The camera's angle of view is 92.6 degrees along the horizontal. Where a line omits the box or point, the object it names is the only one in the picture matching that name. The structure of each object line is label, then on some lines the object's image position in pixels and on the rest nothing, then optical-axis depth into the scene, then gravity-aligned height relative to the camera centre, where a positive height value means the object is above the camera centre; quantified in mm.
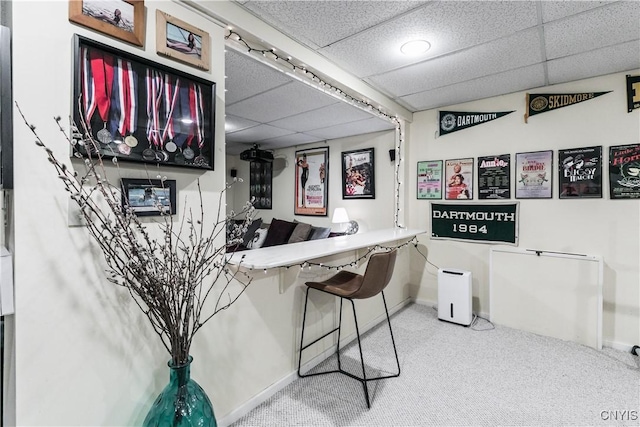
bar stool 1782 -494
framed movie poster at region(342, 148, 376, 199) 3998 +471
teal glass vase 1211 -794
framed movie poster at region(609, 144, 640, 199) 2434 +300
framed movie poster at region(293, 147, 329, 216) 4484 +420
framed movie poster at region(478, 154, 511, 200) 3023 +324
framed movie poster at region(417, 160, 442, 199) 3426 +335
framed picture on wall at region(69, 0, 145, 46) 1136 +757
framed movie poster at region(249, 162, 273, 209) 5051 +460
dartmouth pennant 3115 +947
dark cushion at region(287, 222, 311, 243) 4055 -318
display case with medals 1133 +419
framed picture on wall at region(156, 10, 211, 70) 1361 +789
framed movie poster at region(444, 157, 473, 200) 3233 +327
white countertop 1591 -265
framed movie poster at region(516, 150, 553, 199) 2814 +321
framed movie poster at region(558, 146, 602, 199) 2586 +314
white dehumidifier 2953 -856
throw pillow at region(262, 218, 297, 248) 4293 -335
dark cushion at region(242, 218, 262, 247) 3983 -303
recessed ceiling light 2064 +1127
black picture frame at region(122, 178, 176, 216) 1252 +59
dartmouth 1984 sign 3023 -137
